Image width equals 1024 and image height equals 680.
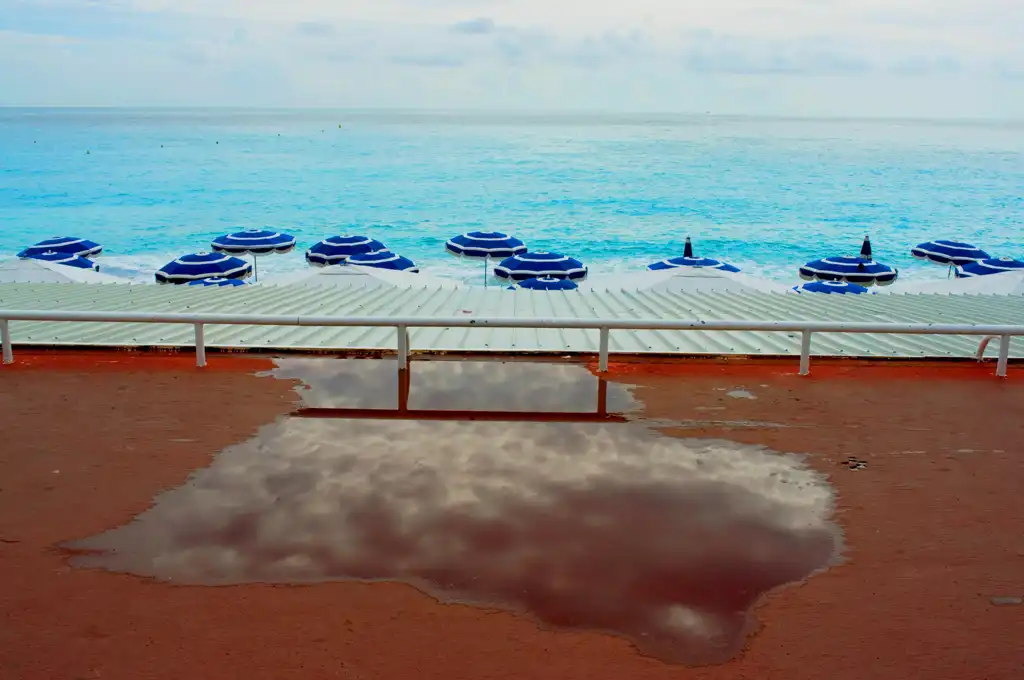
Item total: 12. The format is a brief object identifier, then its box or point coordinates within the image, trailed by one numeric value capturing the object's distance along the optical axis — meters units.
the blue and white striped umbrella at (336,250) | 28.33
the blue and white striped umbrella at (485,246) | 29.48
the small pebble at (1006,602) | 3.91
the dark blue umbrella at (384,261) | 24.61
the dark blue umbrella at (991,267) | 25.98
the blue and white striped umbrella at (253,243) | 30.90
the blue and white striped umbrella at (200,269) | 23.34
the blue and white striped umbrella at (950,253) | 30.52
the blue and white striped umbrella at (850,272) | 26.00
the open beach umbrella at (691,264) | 25.37
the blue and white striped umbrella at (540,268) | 24.44
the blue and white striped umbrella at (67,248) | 29.43
